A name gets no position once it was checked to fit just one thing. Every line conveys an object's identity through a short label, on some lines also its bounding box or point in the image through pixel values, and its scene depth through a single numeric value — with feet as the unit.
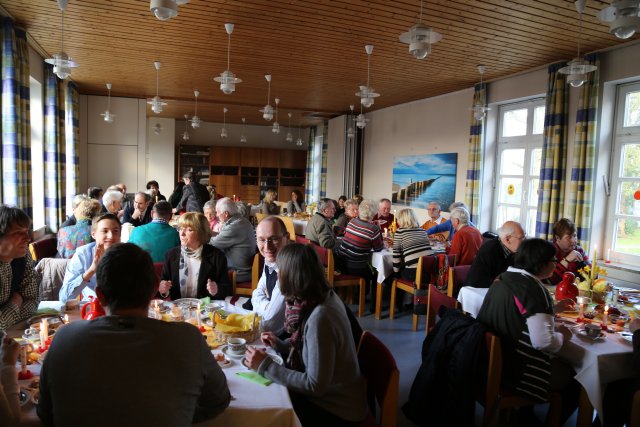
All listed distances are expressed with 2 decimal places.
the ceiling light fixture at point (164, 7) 8.80
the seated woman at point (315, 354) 5.94
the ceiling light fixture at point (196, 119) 28.45
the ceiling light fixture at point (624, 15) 8.94
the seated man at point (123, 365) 4.05
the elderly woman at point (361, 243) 17.30
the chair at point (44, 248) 13.38
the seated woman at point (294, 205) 34.63
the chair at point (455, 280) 13.48
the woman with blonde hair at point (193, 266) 10.28
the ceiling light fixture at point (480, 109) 19.81
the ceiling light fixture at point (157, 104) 23.13
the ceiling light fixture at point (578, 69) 12.85
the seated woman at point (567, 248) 13.17
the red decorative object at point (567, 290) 10.50
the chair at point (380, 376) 6.10
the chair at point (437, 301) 10.75
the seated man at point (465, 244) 15.34
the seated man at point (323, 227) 19.03
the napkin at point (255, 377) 6.02
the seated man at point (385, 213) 25.09
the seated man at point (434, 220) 21.44
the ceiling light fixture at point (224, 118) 38.11
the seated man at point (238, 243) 14.78
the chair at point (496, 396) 7.91
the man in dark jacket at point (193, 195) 25.17
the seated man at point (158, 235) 12.96
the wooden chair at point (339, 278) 16.90
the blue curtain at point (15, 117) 15.65
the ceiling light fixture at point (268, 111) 22.84
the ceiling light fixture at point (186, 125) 47.72
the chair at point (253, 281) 13.59
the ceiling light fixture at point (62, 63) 12.50
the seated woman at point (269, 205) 31.01
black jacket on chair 8.06
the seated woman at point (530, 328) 8.09
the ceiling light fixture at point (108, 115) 26.68
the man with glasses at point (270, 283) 8.00
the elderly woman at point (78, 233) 12.95
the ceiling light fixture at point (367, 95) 16.37
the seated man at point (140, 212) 19.95
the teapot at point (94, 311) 6.82
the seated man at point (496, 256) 12.18
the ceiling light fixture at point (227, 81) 14.41
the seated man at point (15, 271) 7.42
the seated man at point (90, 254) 9.44
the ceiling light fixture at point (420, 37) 10.37
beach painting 26.86
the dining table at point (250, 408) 5.15
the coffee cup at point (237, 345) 6.83
